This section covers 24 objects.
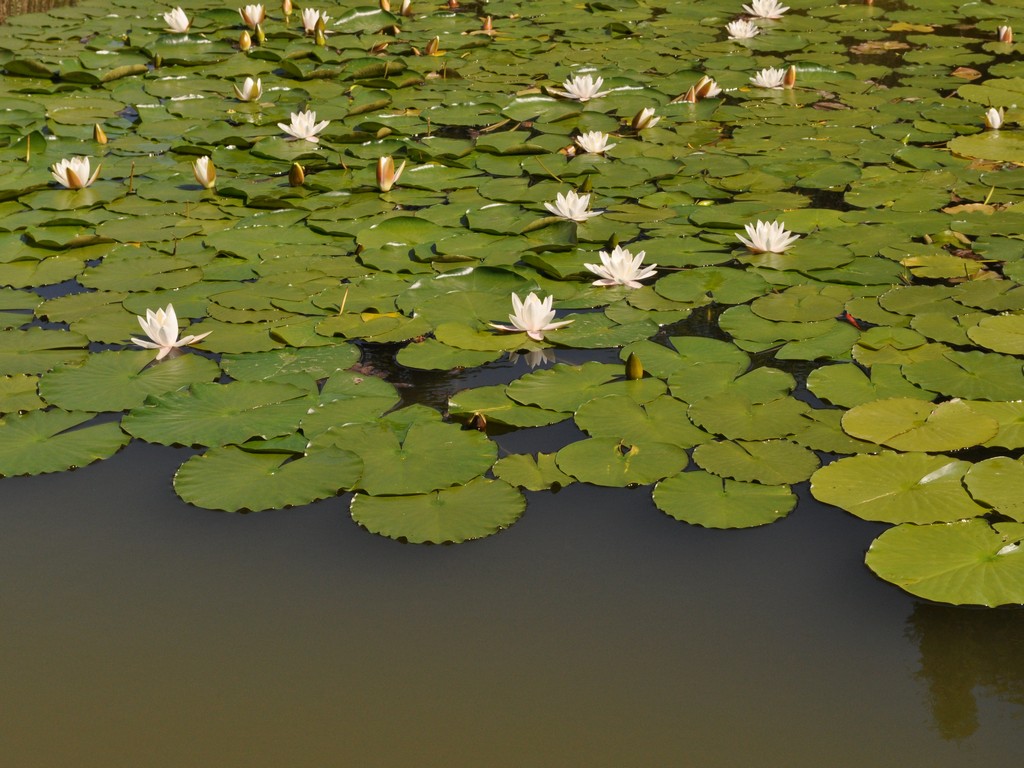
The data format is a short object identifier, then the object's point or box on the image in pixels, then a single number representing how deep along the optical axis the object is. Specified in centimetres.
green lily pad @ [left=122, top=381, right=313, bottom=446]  606
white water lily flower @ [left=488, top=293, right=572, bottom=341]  692
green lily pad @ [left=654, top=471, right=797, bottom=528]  532
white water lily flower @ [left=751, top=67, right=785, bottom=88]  1227
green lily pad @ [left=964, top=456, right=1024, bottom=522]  520
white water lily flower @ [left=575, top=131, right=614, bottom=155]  1033
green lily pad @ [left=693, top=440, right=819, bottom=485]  562
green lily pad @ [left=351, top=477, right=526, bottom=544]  525
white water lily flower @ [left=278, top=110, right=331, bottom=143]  1070
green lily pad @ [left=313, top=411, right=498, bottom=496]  561
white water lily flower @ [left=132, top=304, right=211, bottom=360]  686
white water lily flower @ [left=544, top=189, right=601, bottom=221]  860
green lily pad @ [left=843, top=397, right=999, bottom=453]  575
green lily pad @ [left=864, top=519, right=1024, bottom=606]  473
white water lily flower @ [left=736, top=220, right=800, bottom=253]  805
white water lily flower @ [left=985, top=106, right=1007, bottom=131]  1037
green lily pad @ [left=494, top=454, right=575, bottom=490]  571
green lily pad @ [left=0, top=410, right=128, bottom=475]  590
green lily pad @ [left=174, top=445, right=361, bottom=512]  552
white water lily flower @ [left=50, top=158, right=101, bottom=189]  945
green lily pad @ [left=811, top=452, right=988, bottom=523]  527
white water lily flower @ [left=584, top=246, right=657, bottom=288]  763
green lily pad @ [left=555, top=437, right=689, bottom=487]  568
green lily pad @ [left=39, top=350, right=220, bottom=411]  646
